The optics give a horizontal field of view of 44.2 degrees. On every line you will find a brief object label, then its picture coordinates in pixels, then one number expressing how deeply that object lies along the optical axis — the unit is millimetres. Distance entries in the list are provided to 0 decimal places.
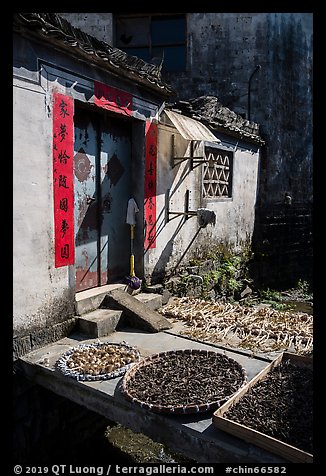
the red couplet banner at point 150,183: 7355
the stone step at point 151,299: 6862
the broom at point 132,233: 7078
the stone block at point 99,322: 5621
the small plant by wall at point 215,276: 8570
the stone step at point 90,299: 5914
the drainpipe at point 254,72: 12320
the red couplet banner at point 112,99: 6064
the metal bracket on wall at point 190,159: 8181
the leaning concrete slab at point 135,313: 5966
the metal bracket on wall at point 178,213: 8109
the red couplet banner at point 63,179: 5395
